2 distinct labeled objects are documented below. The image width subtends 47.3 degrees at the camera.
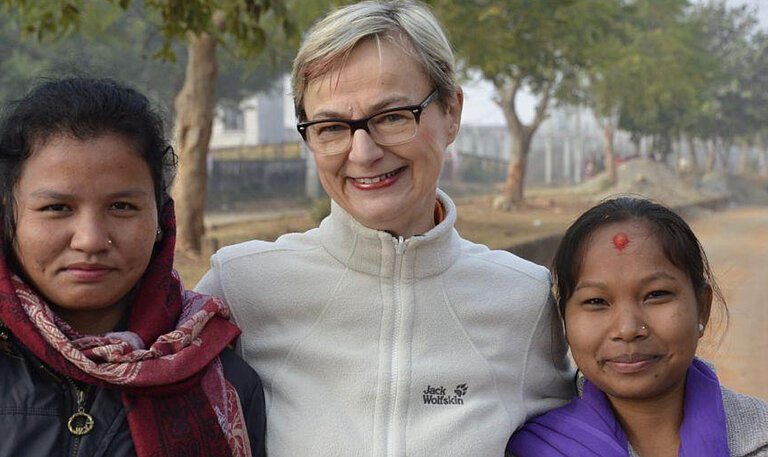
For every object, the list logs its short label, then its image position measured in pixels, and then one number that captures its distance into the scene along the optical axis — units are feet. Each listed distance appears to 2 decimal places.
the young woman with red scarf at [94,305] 5.53
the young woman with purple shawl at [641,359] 6.79
